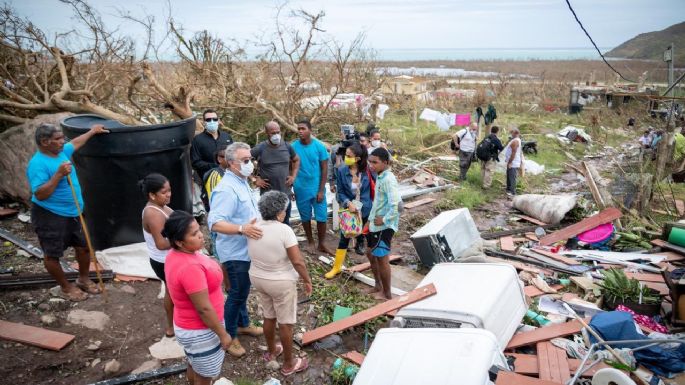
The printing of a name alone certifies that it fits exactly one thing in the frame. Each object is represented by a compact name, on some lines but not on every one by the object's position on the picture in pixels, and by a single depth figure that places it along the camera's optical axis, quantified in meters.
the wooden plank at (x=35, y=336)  3.53
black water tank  4.46
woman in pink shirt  2.41
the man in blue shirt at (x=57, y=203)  3.70
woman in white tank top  3.10
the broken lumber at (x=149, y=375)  3.21
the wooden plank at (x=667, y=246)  6.19
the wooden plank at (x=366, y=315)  3.84
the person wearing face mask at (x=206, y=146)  5.01
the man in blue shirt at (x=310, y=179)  5.70
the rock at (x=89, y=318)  3.85
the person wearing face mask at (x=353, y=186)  5.17
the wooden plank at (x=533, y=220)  7.98
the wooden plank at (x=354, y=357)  3.73
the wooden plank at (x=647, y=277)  5.47
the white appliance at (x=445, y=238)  5.49
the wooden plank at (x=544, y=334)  3.96
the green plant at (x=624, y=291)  4.94
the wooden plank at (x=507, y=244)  6.78
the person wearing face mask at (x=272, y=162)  5.25
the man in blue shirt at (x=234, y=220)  3.32
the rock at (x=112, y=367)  3.35
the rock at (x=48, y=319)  3.82
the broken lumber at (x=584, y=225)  6.93
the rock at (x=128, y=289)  4.40
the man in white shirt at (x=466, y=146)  10.07
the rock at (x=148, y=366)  3.40
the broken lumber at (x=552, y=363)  3.40
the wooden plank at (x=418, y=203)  8.43
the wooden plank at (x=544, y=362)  3.44
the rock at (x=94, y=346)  3.57
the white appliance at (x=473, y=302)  3.33
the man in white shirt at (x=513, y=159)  9.48
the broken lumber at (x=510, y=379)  2.58
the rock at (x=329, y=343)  4.02
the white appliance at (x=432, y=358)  2.53
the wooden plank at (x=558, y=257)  6.20
